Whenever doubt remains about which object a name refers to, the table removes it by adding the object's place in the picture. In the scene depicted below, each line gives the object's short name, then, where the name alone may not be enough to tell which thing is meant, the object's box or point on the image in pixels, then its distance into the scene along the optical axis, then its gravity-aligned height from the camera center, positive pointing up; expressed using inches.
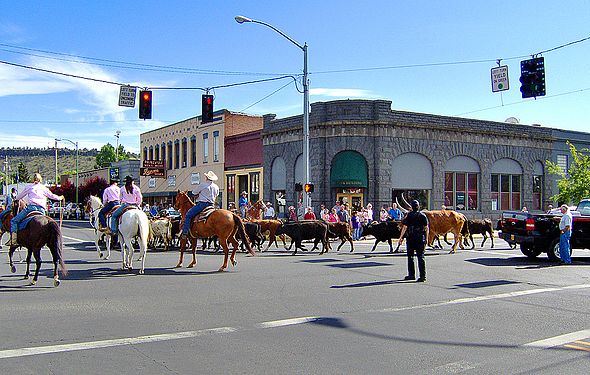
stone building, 1387.8 +108.5
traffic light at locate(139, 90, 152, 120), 1015.0 +172.5
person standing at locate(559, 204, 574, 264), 663.8 -40.9
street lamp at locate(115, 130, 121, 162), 3811.5 +333.2
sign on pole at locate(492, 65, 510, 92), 906.1 +190.3
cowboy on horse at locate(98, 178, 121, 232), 636.7 +6.6
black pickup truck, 705.6 -39.2
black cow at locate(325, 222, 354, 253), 861.2 -43.2
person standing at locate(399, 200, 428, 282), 540.1 -33.5
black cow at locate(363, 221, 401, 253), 847.7 -43.2
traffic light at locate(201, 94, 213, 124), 1062.4 +177.4
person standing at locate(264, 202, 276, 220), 1162.5 -23.2
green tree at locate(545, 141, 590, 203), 1473.9 +44.8
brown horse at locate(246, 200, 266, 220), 1061.7 -15.5
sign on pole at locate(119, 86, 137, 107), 1055.0 +195.9
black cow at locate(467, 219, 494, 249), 959.0 -43.6
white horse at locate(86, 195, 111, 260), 716.7 -8.5
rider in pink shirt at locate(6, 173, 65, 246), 482.9 +4.9
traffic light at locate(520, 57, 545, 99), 802.2 +167.6
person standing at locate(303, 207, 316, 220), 1083.4 -27.6
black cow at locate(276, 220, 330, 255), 821.2 -42.0
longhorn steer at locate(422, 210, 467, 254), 827.4 -33.6
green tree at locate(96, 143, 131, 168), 3973.9 +330.9
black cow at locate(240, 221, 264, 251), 832.9 -42.2
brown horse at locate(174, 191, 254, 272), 597.9 -26.8
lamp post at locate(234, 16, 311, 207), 1155.9 +165.1
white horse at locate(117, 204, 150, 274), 581.3 -23.4
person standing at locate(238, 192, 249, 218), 1175.0 -3.6
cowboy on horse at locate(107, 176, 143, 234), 596.8 +5.1
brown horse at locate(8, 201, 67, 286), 472.7 -26.4
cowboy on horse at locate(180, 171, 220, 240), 604.1 +1.2
